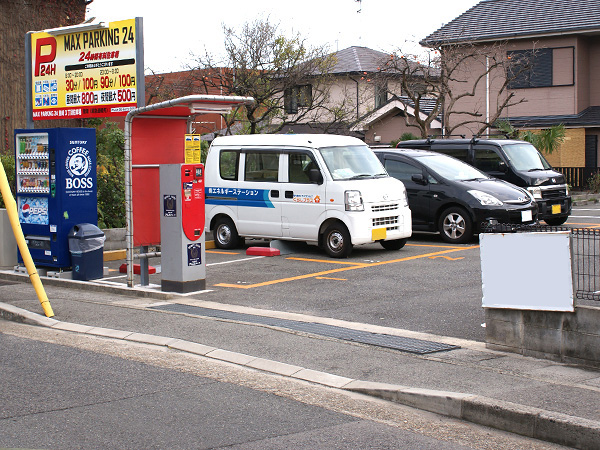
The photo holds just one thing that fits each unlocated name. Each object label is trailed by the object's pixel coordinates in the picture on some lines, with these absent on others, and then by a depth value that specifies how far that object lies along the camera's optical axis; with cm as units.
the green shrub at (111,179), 1580
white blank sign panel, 697
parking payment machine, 1042
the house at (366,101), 3297
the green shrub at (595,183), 2641
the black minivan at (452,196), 1480
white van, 1334
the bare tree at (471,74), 2712
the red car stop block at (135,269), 1253
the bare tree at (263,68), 2588
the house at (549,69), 2959
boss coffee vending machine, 1177
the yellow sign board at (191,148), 1066
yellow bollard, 935
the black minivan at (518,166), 1692
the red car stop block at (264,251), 1408
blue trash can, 1174
